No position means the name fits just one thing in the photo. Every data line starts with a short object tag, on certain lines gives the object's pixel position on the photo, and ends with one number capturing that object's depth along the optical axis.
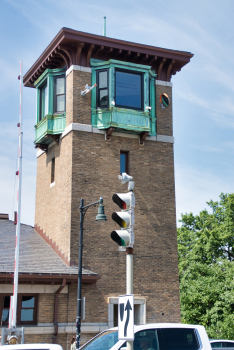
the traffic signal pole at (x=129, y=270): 8.08
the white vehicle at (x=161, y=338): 9.84
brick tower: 22.33
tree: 33.75
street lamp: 17.95
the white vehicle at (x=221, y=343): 16.91
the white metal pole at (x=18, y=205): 15.67
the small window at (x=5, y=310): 20.14
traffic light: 8.21
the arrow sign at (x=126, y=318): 7.61
